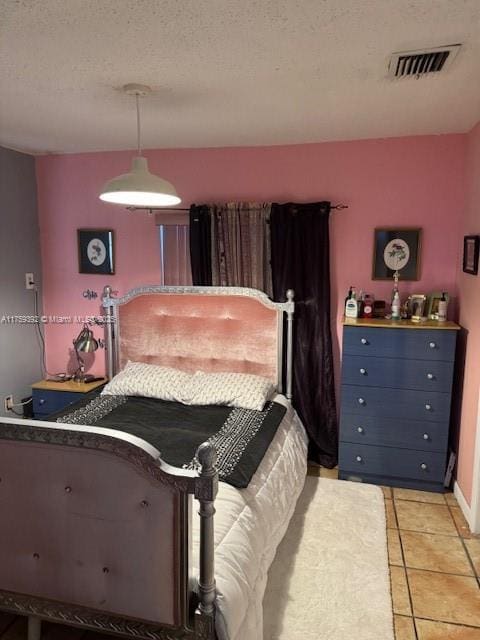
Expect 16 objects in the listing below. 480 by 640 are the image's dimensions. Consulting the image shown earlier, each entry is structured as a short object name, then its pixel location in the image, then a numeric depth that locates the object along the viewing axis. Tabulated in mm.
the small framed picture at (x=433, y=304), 3307
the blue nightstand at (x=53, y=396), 3611
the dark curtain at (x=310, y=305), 3445
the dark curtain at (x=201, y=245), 3596
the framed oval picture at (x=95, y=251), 3904
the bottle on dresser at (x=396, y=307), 3303
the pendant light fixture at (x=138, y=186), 2174
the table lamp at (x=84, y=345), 3746
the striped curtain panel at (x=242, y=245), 3545
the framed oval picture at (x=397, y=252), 3371
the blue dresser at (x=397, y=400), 3094
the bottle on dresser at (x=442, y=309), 3236
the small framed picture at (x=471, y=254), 2822
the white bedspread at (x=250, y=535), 1616
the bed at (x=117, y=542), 1492
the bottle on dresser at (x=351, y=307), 3361
